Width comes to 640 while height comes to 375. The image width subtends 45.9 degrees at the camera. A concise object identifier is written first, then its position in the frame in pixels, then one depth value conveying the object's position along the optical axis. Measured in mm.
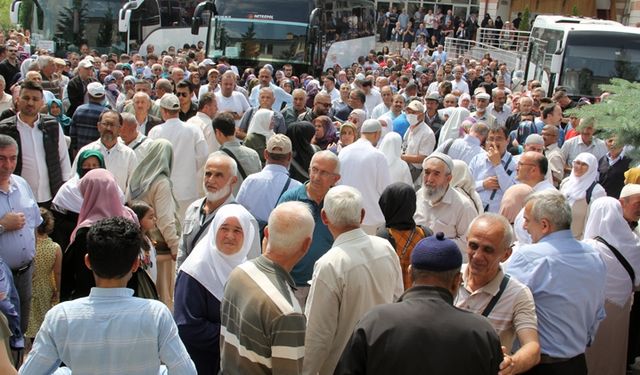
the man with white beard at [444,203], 6207
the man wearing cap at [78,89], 11742
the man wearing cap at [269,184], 6480
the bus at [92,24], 24984
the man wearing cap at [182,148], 8219
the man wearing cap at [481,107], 11523
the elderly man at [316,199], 5551
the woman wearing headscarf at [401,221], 5207
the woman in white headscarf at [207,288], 4289
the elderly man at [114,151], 7168
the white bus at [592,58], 17922
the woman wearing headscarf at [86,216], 5043
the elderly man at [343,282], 4172
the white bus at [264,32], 20594
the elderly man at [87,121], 8867
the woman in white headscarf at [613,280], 5730
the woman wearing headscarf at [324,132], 9438
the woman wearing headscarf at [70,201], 6145
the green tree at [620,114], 5805
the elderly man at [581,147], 9945
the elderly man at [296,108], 11211
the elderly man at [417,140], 10219
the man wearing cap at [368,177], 7504
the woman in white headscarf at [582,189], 7641
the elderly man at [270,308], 3504
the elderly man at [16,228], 5508
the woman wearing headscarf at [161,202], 6687
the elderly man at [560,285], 4277
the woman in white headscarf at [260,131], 8719
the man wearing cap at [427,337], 3287
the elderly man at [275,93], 13367
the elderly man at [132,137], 7565
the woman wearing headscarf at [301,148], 8062
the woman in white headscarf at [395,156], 8273
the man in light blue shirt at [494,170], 7902
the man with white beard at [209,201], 5527
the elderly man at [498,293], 4062
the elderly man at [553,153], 9234
